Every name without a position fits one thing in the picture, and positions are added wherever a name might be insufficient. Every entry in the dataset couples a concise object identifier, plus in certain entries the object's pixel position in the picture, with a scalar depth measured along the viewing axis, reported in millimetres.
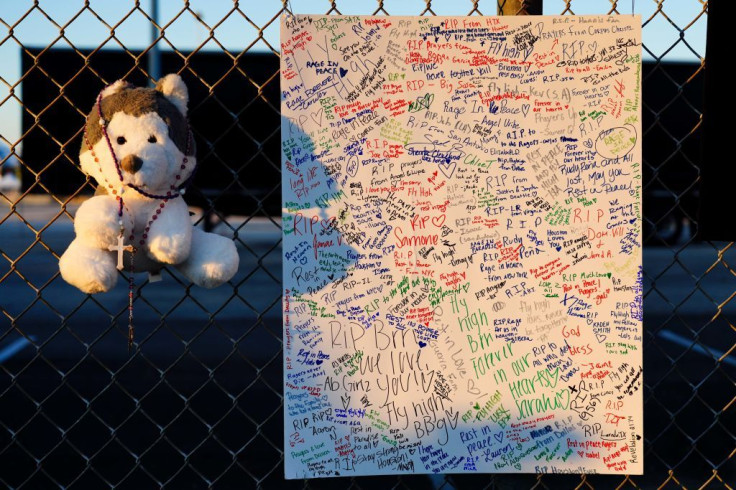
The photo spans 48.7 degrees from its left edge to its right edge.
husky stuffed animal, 2285
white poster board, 2596
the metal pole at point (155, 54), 12242
